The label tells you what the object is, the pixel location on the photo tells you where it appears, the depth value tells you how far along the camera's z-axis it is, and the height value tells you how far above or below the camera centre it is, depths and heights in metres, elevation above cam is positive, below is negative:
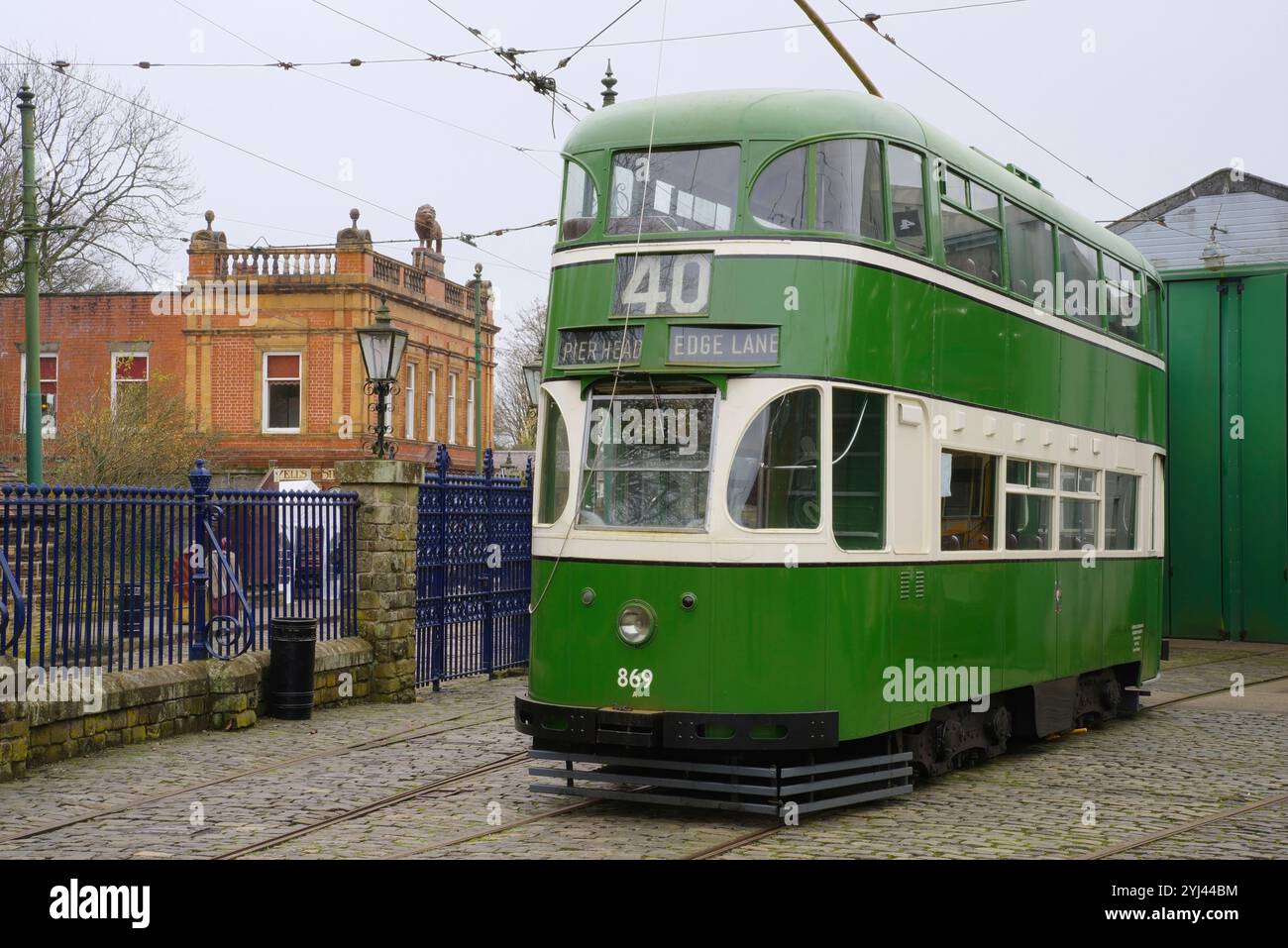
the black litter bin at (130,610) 12.31 -0.77
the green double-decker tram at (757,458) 9.79 +0.33
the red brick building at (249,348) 41.19 +4.23
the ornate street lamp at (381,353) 16.19 +1.57
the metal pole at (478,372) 36.79 +3.01
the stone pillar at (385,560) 15.73 -0.49
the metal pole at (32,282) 19.31 +2.78
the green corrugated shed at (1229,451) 22.98 +0.88
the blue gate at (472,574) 16.84 -0.69
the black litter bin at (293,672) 14.05 -1.41
